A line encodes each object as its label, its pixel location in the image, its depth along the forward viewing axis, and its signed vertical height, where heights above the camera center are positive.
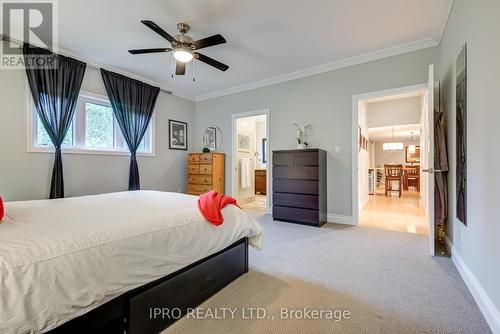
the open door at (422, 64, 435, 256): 2.38 +0.08
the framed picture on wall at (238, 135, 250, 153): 5.63 +0.62
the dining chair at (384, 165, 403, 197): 6.79 -0.24
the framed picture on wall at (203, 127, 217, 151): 5.23 +0.68
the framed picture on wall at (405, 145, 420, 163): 9.86 +0.65
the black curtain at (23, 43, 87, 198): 2.98 +1.03
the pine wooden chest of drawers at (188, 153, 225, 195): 4.76 -0.09
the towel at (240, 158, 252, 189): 5.49 -0.12
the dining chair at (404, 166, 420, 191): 7.79 -0.29
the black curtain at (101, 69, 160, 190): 3.81 +1.07
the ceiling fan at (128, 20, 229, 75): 2.40 +1.33
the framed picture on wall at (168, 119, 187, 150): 4.90 +0.72
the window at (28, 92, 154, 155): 3.12 +0.56
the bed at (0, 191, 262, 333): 0.88 -0.46
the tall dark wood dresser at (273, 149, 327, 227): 3.53 -0.29
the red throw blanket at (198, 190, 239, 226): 1.67 -0.29
